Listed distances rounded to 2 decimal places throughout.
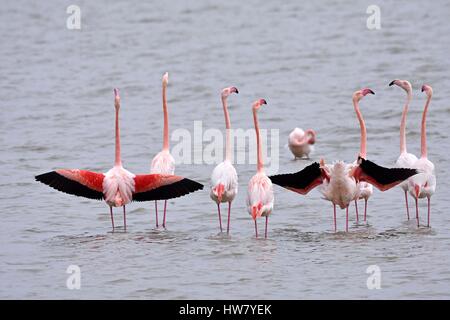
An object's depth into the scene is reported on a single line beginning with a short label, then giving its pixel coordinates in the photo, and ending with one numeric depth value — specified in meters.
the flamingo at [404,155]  11.14
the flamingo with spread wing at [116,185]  10.72
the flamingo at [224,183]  10.61
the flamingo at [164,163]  11.23
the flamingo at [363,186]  11.09
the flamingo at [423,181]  10.91
